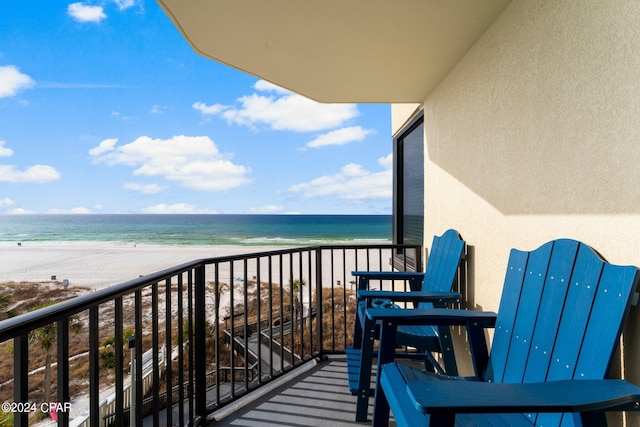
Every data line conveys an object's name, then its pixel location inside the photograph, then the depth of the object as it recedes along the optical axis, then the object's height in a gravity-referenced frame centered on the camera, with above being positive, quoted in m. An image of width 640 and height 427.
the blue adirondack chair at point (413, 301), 2.00 -0.49
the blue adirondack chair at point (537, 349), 0.82 -0.39
